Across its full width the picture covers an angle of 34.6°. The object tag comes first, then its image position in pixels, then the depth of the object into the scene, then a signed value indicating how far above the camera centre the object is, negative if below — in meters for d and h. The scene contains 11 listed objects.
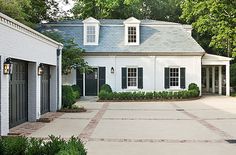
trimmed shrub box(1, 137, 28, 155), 6.85 -1.22
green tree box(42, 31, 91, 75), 25.97 +1.61
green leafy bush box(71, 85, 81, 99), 27.03 -0.73
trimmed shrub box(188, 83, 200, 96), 28.25 -0.58
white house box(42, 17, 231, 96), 28.77 +1.31
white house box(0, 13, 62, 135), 10.77 +0.19
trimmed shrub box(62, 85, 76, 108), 19.41 -0.92
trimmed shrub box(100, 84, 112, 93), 27.19 -0.64
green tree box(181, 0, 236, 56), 21.08 +3.69
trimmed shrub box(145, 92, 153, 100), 26.44 -1.18
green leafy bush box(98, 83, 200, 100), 26.05 -1.11
